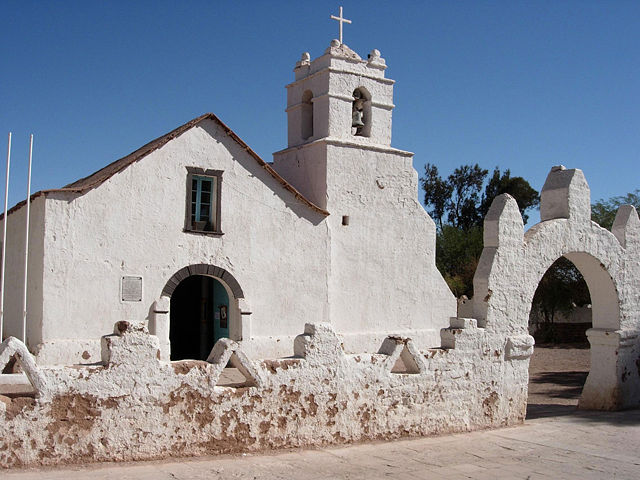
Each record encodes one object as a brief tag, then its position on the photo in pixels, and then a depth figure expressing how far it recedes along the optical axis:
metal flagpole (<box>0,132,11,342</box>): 9.56
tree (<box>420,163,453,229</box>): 45.41
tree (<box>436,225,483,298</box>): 33.44
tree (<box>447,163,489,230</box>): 44.25
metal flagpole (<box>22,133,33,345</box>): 10.21
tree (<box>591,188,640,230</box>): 26.66
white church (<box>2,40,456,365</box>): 13.29
